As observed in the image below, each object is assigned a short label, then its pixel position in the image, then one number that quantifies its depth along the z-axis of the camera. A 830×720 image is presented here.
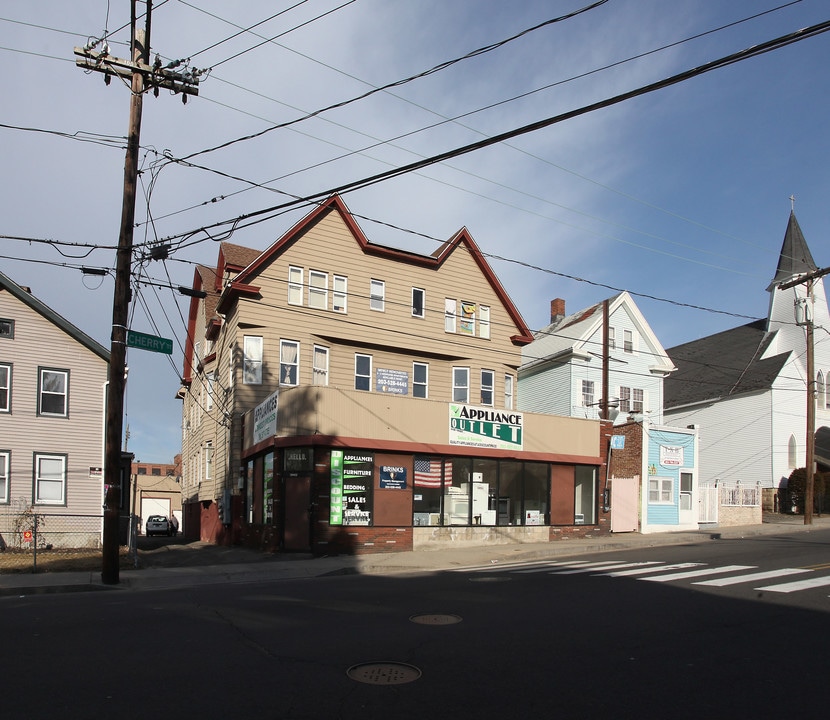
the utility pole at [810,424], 31.91
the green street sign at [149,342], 17.06
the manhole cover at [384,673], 7.06
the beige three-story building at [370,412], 22.78
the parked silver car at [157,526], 49.41
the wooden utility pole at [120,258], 16.36
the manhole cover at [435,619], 9.82
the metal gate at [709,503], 33.12
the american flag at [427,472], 24.20
